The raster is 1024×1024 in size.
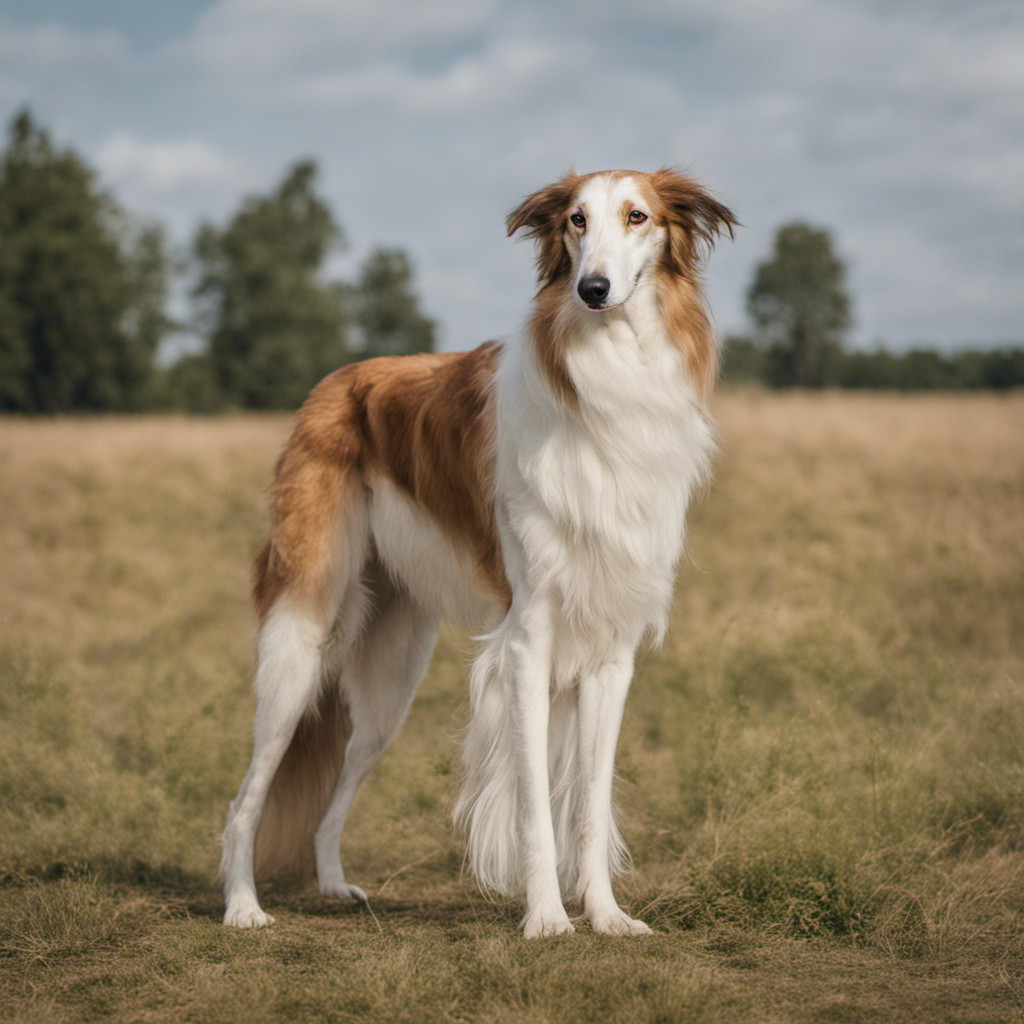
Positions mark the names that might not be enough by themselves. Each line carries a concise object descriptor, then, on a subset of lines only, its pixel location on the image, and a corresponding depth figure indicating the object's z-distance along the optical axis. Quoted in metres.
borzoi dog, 3.92
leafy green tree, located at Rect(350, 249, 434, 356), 56.91
